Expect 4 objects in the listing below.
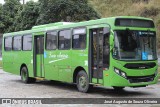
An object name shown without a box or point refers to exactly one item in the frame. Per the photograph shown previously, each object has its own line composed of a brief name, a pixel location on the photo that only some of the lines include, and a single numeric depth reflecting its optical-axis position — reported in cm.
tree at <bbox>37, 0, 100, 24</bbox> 3319
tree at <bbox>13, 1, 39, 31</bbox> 4408
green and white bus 1307
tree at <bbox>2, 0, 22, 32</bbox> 5841
